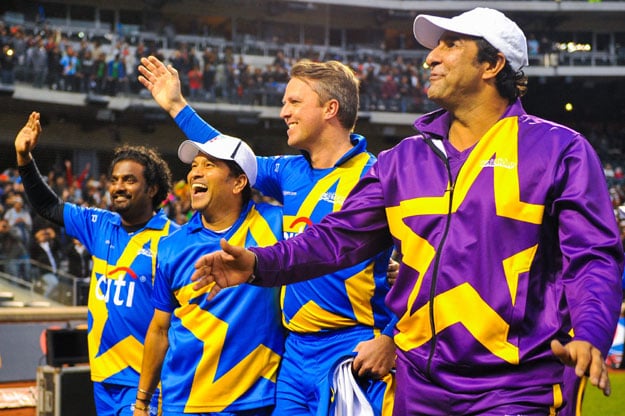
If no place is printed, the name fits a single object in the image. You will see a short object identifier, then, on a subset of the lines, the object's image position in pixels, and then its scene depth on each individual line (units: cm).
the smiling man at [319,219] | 398
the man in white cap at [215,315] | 408
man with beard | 518
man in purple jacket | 266
